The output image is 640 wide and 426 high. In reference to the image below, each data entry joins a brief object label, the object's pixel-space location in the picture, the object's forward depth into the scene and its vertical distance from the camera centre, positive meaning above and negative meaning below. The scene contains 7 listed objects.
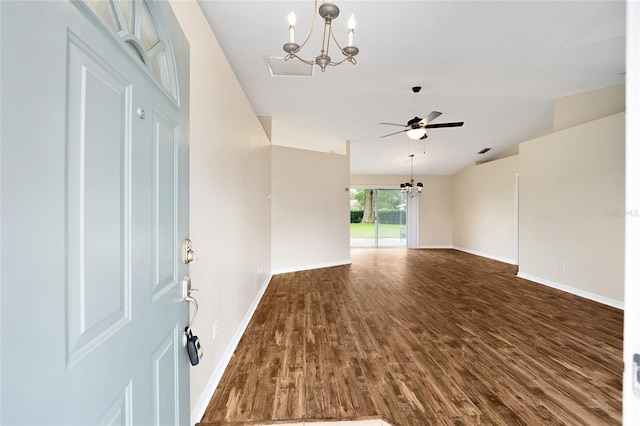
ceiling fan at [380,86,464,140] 3.99 +1.37
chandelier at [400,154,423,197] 8.21 +0.79
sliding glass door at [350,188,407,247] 9.70 -0.09
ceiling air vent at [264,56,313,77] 2.83 +1.66
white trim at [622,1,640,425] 0.55 -0.02
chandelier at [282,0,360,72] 1.27 +0.99
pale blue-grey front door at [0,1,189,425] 0.43 -0.03
